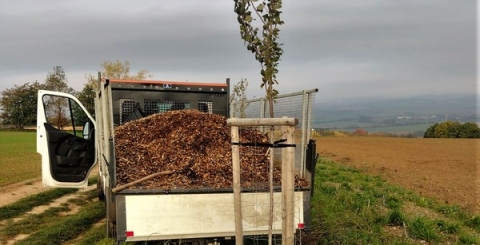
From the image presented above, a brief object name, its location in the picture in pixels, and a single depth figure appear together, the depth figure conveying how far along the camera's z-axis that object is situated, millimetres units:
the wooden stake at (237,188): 3645
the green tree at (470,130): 56725
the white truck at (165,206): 4355
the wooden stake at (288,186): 3566
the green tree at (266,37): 3913
